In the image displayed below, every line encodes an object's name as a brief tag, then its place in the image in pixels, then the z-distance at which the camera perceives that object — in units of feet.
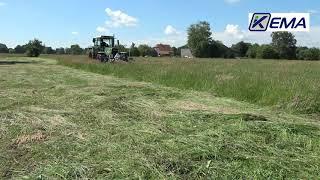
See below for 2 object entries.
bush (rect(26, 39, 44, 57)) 132.89
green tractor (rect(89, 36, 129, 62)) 54.48
